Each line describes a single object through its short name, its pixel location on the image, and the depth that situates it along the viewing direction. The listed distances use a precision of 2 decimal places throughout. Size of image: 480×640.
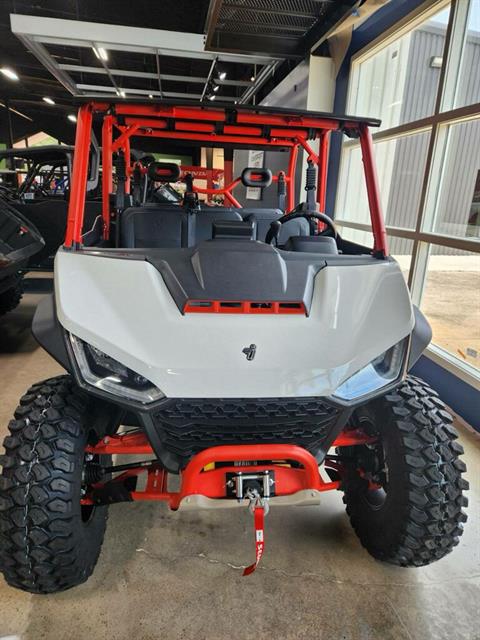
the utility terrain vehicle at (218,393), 1.27
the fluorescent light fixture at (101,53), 5.68
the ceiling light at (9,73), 9.40
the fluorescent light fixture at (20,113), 15.63
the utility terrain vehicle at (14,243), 3.53
